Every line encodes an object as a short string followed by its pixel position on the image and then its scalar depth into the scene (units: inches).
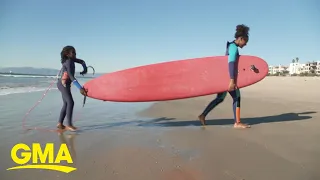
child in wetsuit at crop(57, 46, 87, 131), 173.0
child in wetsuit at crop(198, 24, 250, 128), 172.9
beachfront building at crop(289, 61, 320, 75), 3765.0
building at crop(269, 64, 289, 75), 4482.3
